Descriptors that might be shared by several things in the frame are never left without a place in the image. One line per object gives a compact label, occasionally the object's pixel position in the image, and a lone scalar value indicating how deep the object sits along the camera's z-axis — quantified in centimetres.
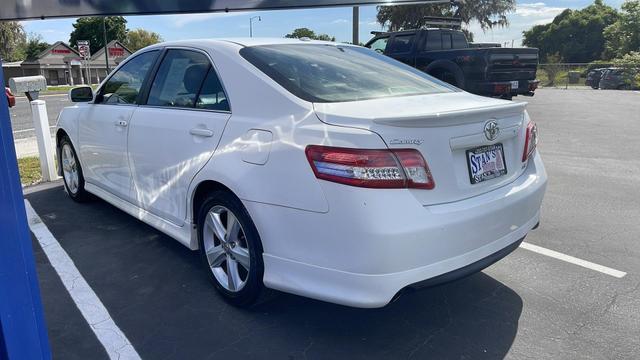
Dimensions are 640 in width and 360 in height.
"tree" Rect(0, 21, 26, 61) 6870
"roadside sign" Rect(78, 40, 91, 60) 2745
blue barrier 153
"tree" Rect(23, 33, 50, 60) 7350
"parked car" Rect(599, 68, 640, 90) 3083
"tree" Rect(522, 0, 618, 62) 6975
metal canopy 152
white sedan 233
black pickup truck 1112
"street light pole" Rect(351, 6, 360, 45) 1115
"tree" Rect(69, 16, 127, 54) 7175
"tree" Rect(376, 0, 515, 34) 3434
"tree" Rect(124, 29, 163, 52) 7625
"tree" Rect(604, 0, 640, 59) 4697
